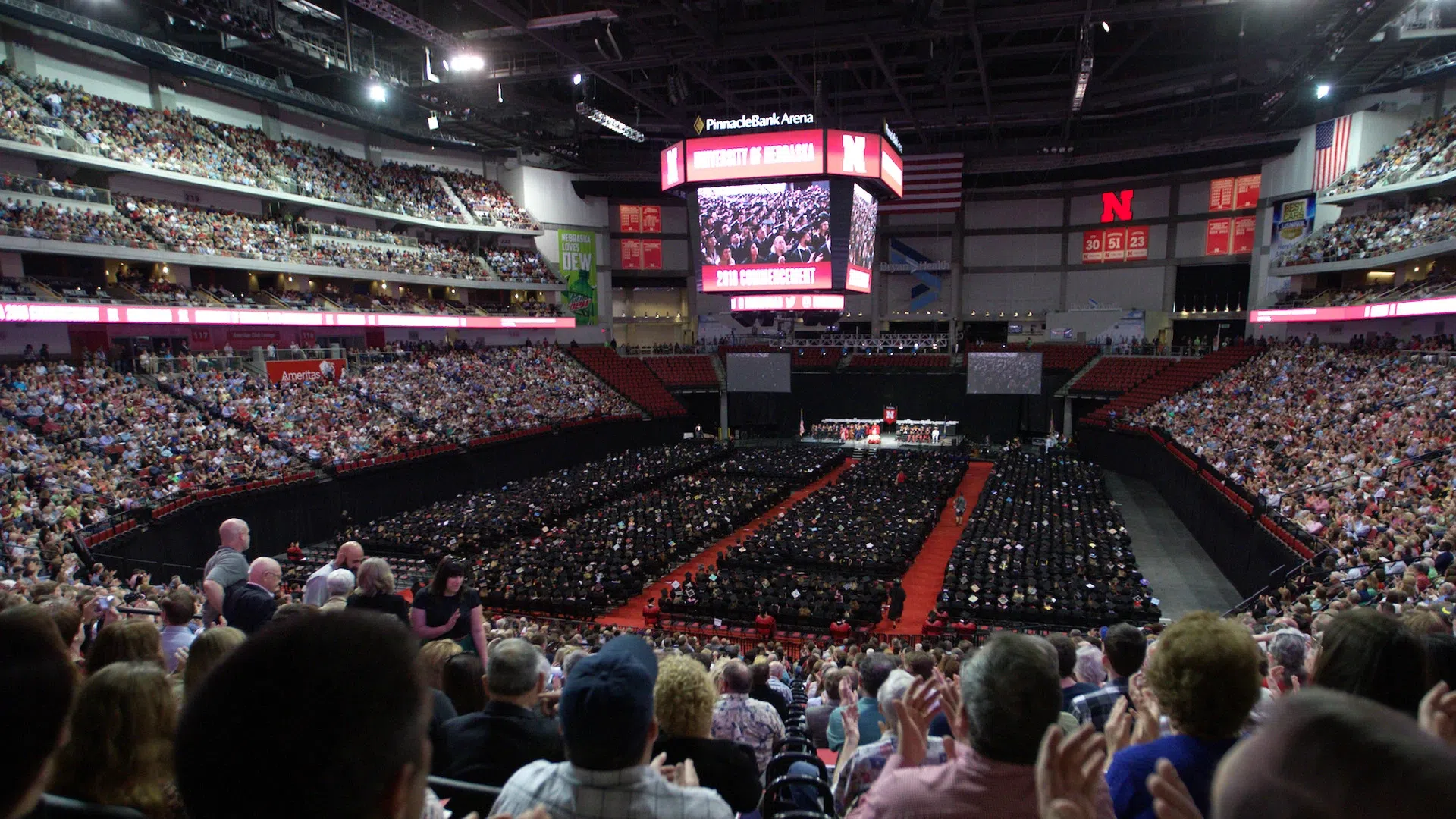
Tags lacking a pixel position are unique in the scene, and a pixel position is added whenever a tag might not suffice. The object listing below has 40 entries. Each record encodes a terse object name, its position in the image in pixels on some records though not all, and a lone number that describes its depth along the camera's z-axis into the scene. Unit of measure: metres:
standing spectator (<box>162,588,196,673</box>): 5.03
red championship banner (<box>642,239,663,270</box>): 47.19
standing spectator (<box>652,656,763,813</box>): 3.10
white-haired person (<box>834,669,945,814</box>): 3.12
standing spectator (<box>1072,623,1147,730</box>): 3.89
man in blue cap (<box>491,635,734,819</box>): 2.16
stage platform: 35.84
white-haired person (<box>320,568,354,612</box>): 6.11
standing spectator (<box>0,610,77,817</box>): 1.41
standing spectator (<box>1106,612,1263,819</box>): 2.32
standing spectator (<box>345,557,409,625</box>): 5.26
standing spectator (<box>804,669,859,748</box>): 6.19
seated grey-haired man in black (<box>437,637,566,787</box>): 3.04
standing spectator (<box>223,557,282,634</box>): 5.16
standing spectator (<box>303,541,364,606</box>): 6.34
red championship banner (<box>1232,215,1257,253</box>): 36.69
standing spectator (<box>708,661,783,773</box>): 4.53
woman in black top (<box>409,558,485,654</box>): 5.55
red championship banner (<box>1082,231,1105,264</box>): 42.31
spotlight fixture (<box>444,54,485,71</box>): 23.42
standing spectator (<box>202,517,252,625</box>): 5.61
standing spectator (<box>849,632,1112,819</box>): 2.06
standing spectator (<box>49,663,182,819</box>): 2.06
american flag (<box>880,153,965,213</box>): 36.81
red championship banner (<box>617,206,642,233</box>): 47.06
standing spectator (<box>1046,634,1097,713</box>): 4.34
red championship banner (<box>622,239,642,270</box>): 47.19
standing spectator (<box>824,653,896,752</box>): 4.61
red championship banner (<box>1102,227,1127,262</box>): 41.44
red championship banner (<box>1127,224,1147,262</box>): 40.84
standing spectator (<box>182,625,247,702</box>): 2.96
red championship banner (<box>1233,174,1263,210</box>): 36.44
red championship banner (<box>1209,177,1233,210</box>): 37.44
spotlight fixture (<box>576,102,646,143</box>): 30.37
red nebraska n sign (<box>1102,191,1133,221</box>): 41.19
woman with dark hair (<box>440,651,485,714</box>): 3.99
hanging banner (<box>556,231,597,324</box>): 44.44
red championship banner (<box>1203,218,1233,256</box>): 37.72
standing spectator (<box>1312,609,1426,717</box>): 2.48
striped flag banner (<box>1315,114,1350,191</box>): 29.84
